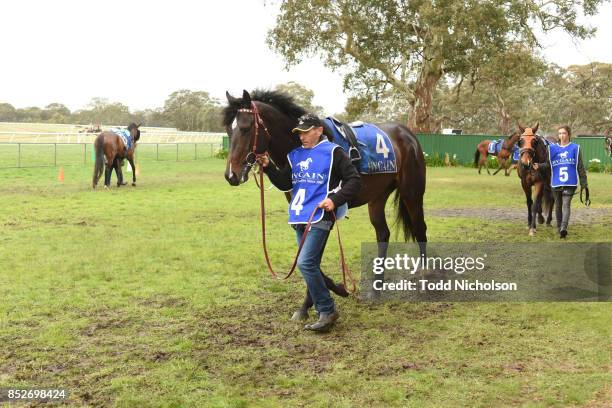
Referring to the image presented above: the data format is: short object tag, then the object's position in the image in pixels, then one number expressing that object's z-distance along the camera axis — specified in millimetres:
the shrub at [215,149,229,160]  37769
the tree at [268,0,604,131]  26438
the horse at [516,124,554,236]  10340
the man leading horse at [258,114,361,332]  4992
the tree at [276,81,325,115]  100425
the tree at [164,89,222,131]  109062
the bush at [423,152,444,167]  34494
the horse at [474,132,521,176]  27709
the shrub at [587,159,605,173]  30469
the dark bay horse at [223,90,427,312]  5059
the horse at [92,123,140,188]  17594
